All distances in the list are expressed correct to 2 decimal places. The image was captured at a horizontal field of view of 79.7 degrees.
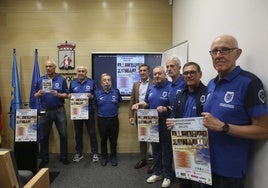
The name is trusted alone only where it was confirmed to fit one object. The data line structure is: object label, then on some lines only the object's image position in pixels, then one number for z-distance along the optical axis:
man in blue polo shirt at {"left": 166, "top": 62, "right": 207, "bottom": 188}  1.45
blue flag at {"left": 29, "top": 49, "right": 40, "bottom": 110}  2.79
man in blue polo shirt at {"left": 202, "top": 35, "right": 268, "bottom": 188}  1.03
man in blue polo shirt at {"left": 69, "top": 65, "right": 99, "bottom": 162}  2.79
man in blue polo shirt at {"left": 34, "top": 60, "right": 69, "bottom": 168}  2.66
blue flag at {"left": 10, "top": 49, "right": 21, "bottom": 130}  2.91
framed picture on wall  3.03
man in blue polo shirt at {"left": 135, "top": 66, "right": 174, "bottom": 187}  2.09
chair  0.90
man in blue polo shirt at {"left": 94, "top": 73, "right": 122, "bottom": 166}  2.68
